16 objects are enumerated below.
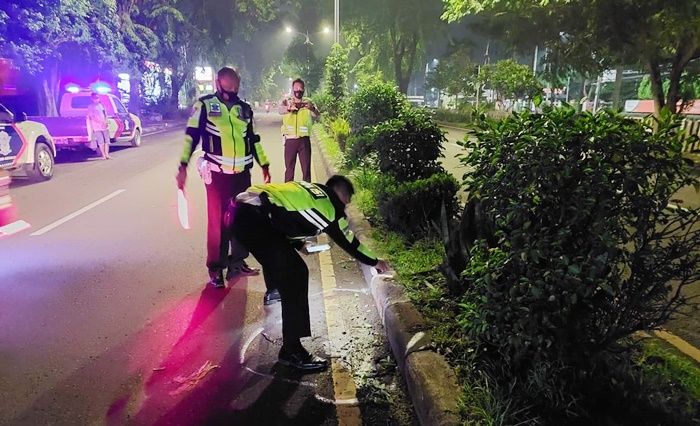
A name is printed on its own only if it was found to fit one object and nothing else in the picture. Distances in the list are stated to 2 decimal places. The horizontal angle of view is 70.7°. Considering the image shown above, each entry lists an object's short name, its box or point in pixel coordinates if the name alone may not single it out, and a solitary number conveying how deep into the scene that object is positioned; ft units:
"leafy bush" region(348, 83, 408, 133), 28.99
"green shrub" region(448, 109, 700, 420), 7.24
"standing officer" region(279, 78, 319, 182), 25.32
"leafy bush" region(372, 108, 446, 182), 19.49
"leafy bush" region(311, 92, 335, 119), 59.35
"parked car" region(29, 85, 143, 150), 43.32
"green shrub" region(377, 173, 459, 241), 16.89
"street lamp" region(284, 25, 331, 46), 136.11
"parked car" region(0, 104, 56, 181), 30.35
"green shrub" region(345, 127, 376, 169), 22.54
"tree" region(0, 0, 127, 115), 44.57
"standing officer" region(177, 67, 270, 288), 14.21
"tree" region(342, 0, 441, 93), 100.73
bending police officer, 9.86
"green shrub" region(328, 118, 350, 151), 39.37
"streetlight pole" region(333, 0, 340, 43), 67.07
